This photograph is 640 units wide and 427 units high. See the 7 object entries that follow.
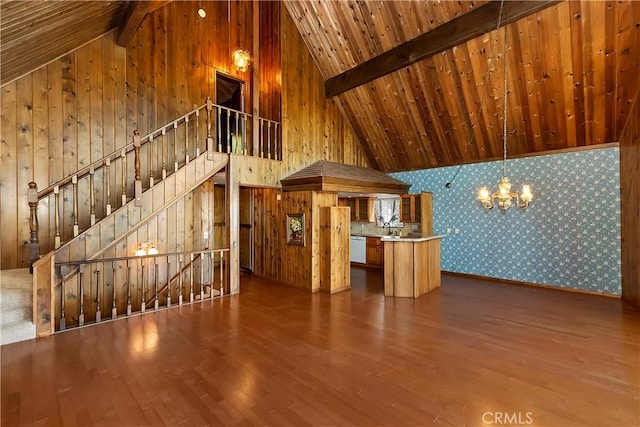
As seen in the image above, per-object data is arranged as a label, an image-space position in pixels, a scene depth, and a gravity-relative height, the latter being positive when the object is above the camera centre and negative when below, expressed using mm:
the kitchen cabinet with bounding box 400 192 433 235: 7793 +36
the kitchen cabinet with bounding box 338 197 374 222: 8969 +103
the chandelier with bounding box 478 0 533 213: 4352 +284
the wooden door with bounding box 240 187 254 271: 7941 -408
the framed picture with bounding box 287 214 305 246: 6262 -347
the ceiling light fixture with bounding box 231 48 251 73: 6296 +3374
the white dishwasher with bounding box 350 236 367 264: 8941 -1136
